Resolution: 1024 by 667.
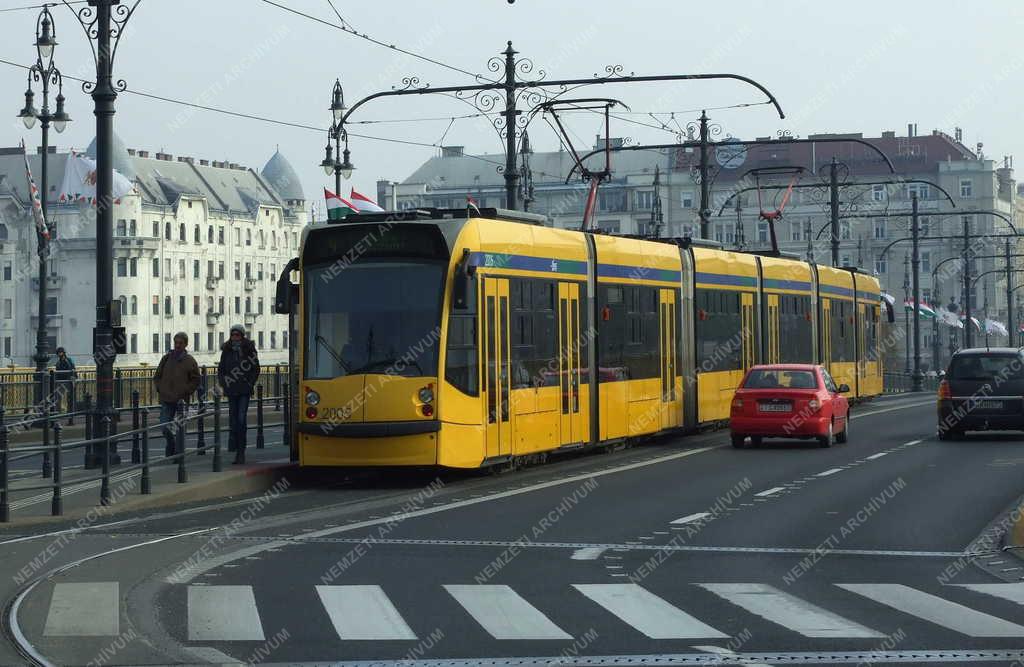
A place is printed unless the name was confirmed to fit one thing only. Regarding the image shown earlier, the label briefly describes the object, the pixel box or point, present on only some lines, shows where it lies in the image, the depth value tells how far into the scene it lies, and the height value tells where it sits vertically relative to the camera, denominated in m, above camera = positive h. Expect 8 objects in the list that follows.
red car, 28.73 -0.55
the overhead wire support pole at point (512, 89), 30.05 +4.91
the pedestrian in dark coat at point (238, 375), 23.45 +0.06
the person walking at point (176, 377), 23.50 +0.04
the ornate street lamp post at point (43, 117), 32.28 +5.41
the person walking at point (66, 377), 34.47 +0.09
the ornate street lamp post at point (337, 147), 35.78 +4.91
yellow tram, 20.61 +0.46
